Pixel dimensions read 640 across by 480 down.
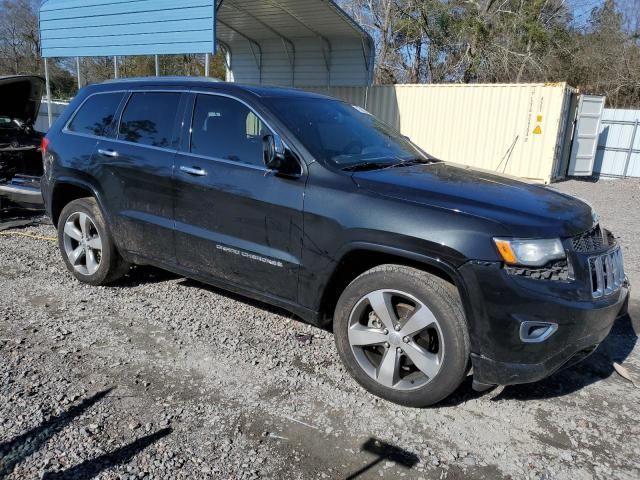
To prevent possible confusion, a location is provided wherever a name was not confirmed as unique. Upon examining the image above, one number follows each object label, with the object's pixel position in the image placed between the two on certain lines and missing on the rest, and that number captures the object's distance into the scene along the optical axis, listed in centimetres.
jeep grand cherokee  284
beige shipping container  1295
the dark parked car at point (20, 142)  729
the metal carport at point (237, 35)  1102
